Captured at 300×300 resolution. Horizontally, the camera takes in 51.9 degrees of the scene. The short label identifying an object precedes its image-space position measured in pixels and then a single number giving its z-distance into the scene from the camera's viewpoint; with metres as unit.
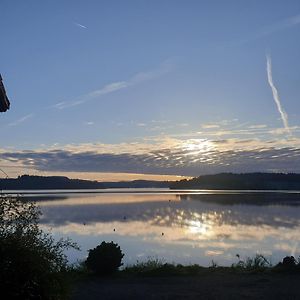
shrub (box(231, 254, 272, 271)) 10.69
